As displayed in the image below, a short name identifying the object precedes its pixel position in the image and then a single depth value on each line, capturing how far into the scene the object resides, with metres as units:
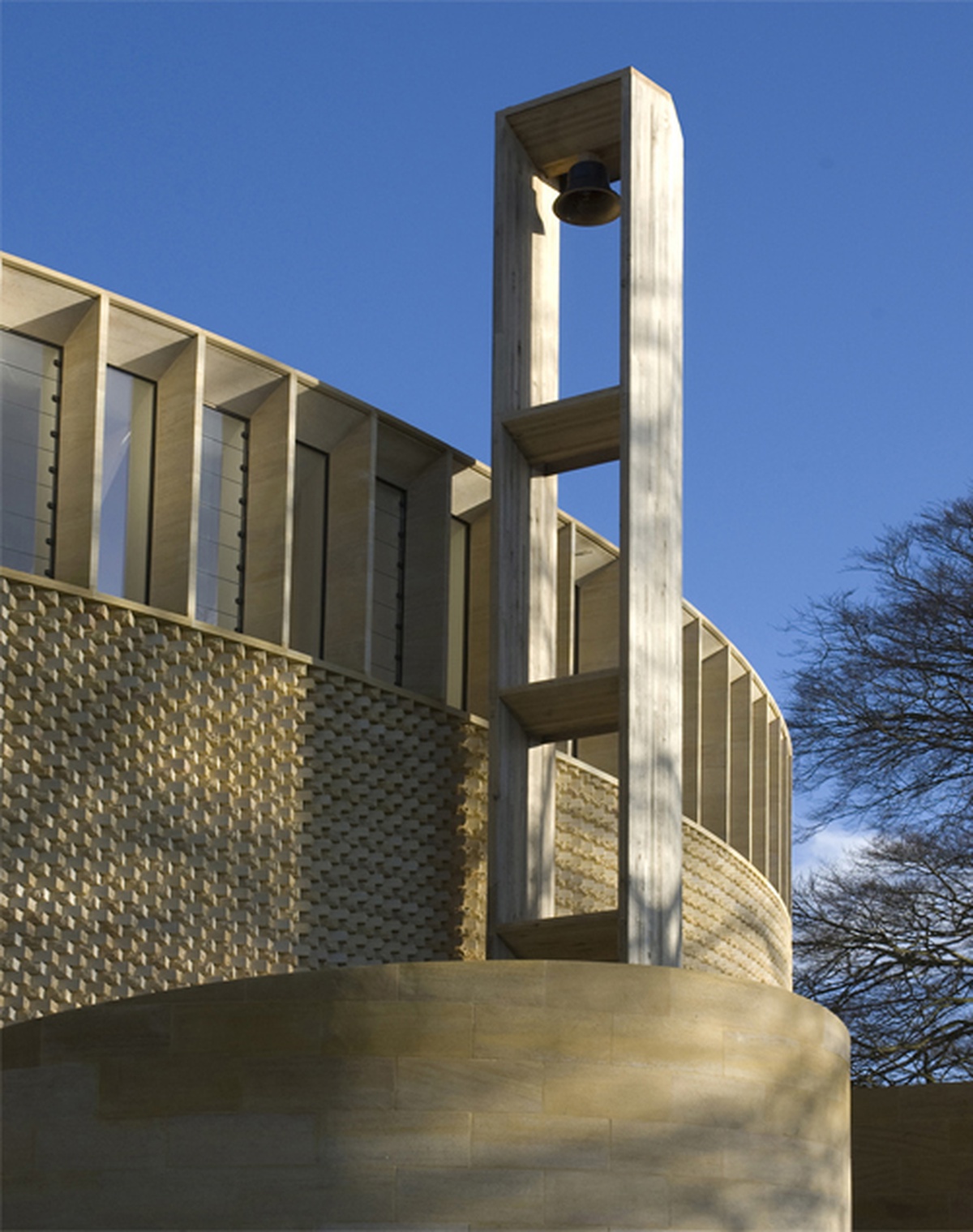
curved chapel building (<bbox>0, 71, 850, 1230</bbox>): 9.33
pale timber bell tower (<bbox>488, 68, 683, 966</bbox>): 13.34
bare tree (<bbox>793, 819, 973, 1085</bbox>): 18.36
